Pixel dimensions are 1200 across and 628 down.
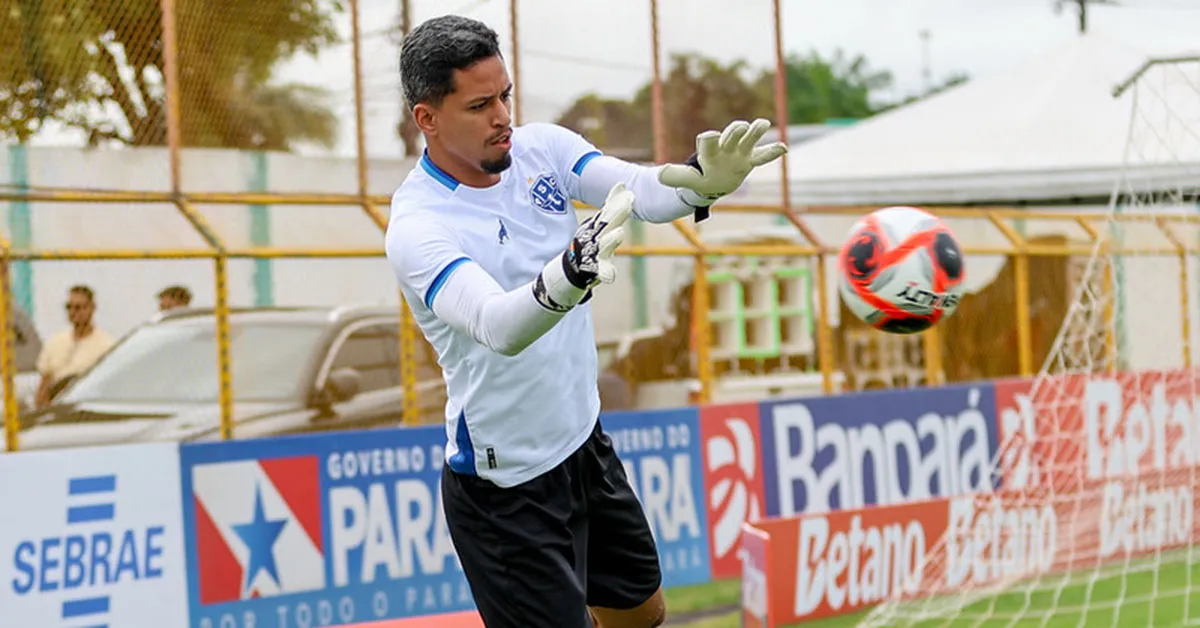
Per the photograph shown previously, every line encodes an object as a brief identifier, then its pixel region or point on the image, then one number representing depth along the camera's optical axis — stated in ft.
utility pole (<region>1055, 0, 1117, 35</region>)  104.12
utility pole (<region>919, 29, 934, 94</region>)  214.71
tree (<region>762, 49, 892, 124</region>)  204.95
